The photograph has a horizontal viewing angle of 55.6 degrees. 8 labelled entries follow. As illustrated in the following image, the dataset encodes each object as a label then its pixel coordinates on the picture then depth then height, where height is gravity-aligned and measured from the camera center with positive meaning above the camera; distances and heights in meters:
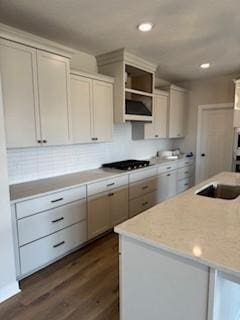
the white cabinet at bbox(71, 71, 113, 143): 2.88 +0.36
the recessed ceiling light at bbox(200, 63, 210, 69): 3.86 +1.18
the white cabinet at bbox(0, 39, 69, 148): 2.16 +0.41
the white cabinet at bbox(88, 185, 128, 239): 2.86 -1.02
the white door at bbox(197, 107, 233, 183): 4.78 -0.16
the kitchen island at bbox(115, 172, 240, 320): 1.10 -0.68
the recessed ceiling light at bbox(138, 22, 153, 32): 2.35 +1.13
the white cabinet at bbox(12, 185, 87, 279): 2.15 -0.96
